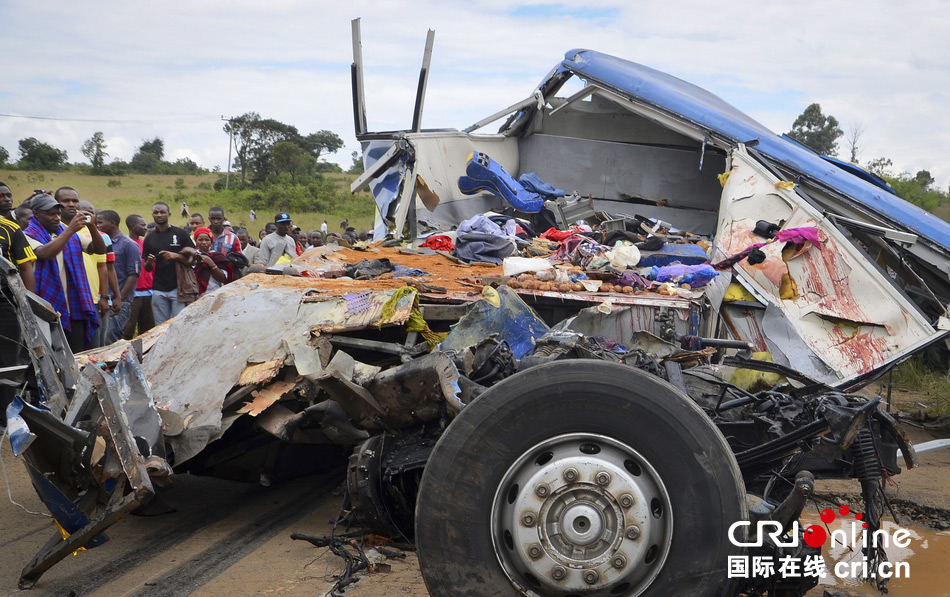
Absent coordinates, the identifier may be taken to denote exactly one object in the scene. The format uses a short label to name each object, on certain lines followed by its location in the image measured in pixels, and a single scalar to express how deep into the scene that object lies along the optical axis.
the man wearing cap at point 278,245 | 9.60
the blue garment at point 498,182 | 9.27
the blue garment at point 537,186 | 9.73
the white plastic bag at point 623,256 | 6.73
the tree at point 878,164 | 31.54
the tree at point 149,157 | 44.13
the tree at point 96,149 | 40.47
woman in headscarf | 8.27
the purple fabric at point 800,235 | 6.25
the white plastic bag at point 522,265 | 6.46
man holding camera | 6.46
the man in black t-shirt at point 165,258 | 8.12
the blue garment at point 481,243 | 7.36
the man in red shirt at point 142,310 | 8.42
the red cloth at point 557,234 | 8.36
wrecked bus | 2.46
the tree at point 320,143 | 47.12
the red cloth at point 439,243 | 8.04
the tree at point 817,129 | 35.09
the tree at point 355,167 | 49.53
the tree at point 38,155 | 36.56
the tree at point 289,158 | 38.94
